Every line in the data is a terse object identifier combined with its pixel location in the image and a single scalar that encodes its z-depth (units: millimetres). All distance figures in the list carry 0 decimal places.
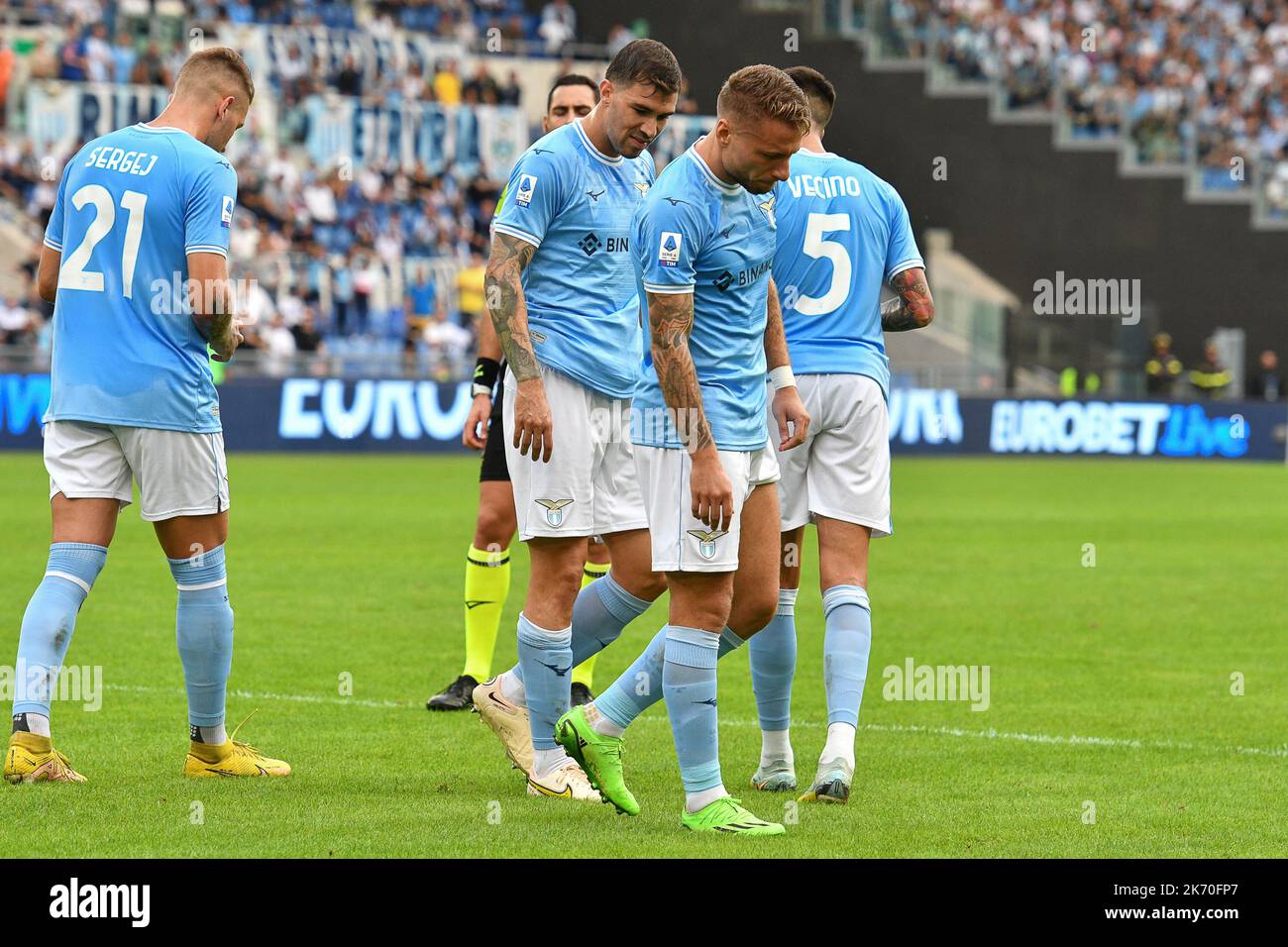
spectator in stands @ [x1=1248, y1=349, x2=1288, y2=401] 33594
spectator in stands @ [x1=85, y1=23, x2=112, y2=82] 29688
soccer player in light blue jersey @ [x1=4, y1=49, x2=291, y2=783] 6043
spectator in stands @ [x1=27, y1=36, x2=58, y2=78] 29172
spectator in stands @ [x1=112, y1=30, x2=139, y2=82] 29903
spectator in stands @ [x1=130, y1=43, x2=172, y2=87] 29766
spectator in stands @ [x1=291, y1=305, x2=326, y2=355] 26484
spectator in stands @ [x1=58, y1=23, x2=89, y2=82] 29391
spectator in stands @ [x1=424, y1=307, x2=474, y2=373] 28266
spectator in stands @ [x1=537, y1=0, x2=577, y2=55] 35781
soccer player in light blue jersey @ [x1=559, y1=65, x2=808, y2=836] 5293
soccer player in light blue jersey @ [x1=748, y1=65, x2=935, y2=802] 6441
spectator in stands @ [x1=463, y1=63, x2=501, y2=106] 32875
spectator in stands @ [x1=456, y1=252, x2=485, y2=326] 29188
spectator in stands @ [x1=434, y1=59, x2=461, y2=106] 33125
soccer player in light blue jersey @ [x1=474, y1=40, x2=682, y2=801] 6004
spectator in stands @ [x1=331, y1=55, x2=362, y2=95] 31938
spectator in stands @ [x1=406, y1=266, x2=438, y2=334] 29219
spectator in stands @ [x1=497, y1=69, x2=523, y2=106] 33438
